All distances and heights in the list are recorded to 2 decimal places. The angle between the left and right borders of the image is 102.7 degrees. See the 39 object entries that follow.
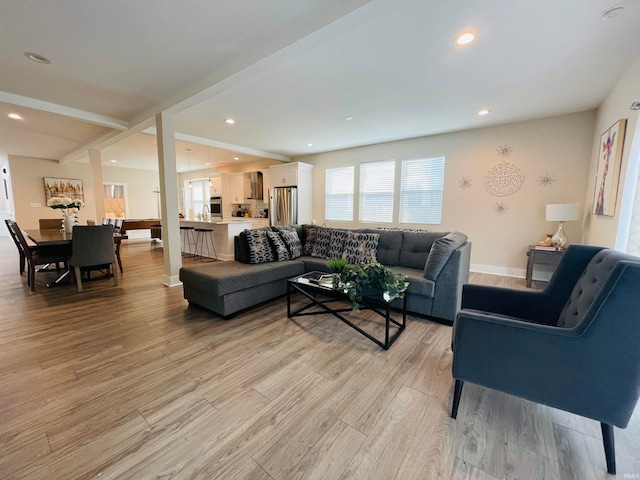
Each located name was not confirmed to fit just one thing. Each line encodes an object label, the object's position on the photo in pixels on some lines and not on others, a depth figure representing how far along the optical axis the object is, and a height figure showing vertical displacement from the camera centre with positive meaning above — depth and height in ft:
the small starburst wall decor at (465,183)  16.01 +1.80
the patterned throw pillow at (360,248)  11.43 -1.68
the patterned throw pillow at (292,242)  12.53 -1.61
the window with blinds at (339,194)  21.43 +1.41
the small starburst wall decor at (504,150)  14.64 +3.55
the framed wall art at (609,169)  8.72 +1.65
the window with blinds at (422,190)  17.28 +1.46
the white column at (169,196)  12.37 +0.62
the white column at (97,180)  19.12 +2.08
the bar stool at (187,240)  20.48 -2.53
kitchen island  17.93 -1.70
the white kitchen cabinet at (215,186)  27.54 +2.51
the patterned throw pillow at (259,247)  11.12 -1.64
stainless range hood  25.23 +2.47
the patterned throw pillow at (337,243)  12.25 -1.56
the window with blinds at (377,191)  19.31 +1.54
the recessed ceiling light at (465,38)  7.14 +4.93
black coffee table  7.55 -3.19
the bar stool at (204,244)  19.03 -2.66
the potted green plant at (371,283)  7.28 -2.08
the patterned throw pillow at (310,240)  13.39 -1.56
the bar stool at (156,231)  22.75 -2.02
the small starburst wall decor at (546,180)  13.73 +1.77
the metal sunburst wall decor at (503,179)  14.55 +1.91
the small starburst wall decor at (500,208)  14.99 +0.24
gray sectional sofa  8.84 -2.39
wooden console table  12.25 -2.21
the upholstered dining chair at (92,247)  11.34 -1.82
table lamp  11.95 -0.11
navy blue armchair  3.68 -2.25
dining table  11.47 -1.50
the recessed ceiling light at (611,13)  6.21 +4.94
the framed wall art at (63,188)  26.48 +2.11
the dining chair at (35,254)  11.68 -2.25
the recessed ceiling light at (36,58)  8.29 +4.93
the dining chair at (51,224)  18.20 -1.18
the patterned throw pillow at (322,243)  12.74 -1.67
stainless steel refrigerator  22.47 +0.43
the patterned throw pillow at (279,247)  11.94 -1.74
